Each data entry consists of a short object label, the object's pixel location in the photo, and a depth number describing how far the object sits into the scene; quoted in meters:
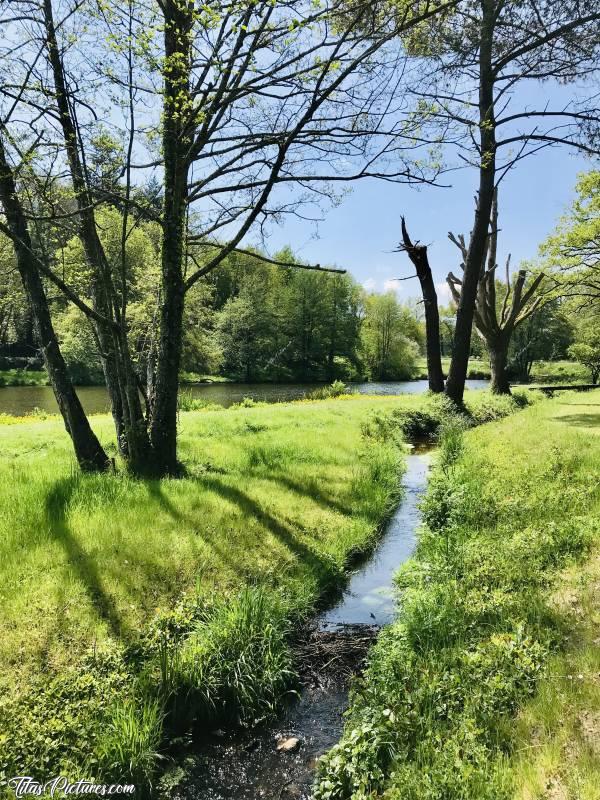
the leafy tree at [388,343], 59.53
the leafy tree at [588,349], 34.47
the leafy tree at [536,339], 51.44
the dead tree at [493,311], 19.89
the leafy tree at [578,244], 18.02
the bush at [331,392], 28.08
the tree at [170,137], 6.06
